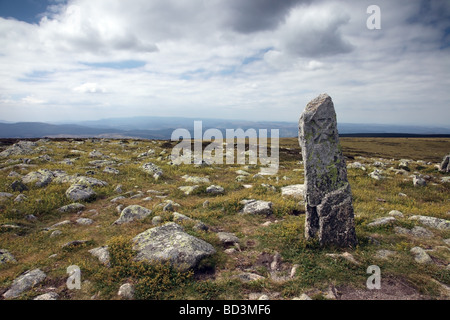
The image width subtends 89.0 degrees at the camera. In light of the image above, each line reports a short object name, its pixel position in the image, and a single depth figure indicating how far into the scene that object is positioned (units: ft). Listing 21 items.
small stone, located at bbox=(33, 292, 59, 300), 22.04
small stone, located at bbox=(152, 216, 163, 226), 38.14
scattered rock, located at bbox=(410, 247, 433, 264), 27.76
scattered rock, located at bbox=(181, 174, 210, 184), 68.27
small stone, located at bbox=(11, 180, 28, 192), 52.90
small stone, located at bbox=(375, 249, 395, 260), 29.10
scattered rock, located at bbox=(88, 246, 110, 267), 27.84
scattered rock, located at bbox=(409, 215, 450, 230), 36.52
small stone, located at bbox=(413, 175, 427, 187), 66.02
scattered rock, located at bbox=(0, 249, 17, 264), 28.54
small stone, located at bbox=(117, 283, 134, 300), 22.82
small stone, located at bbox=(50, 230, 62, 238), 35.47
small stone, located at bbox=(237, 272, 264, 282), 25.59
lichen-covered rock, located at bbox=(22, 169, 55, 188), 57.11
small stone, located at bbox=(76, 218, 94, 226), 40.32
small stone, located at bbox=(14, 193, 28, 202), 46.80
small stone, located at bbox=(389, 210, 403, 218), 41.63
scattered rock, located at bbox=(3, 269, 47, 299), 22.97
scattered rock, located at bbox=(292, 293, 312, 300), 22.34
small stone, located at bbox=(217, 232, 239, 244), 33.58
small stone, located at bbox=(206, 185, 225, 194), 57.77
